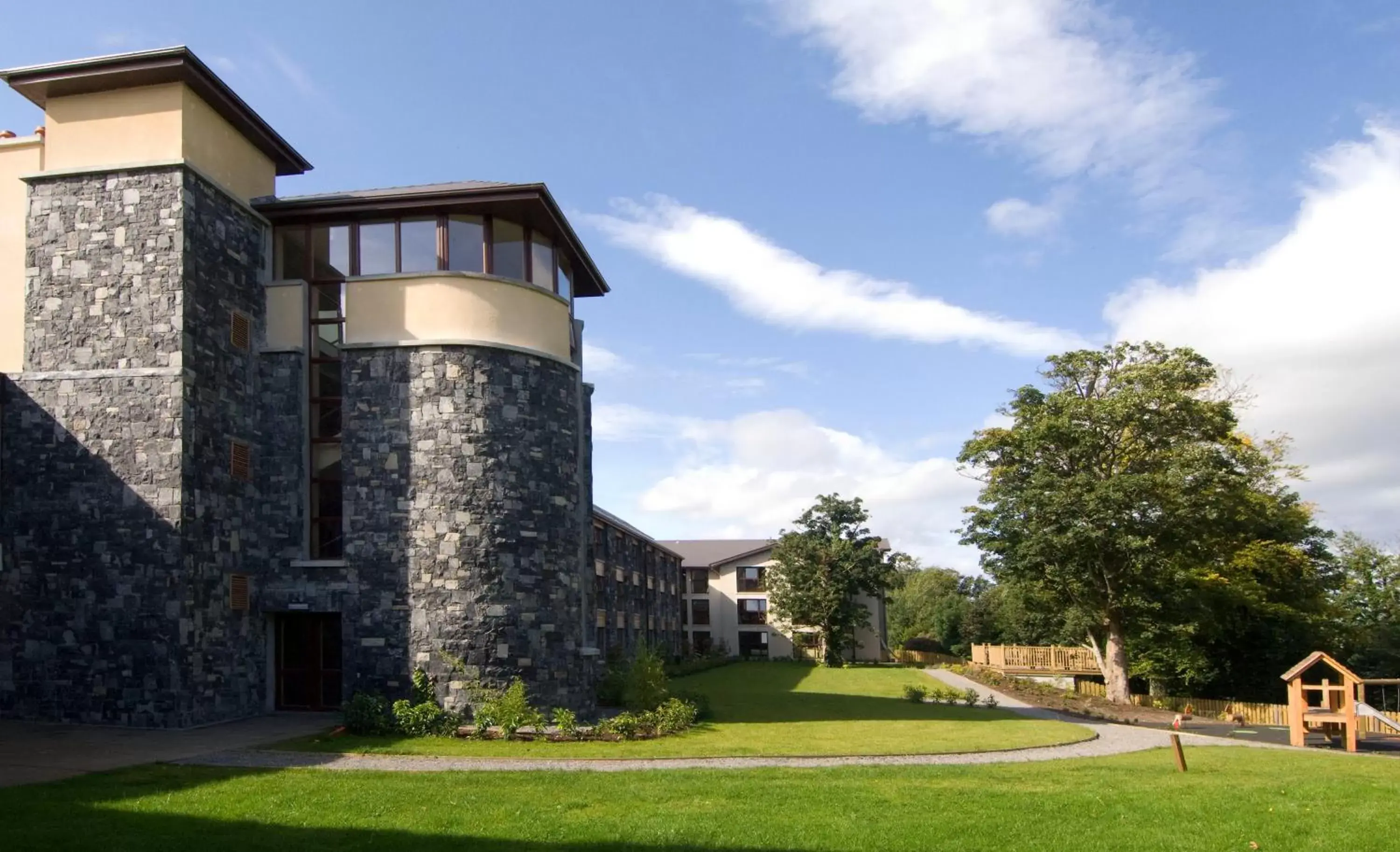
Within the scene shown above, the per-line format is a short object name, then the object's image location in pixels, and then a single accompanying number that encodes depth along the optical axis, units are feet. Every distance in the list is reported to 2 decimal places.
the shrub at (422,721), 58.70
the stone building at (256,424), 56.75
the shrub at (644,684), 66.08
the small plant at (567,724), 59.21
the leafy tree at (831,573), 176.96
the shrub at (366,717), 58.03
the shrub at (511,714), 59.00
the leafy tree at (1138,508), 106.42
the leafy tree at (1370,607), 129.80
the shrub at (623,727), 60.08
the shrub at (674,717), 62.90
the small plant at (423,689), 61.31
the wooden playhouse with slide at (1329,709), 70.64
